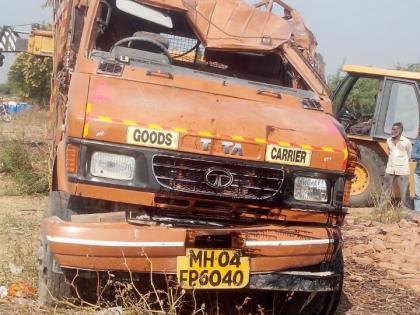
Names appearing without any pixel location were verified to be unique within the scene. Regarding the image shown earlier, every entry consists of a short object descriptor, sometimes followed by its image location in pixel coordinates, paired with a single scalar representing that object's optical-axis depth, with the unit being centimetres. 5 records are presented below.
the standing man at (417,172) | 1043
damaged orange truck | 376
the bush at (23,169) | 920
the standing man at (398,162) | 1002
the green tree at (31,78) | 2908
